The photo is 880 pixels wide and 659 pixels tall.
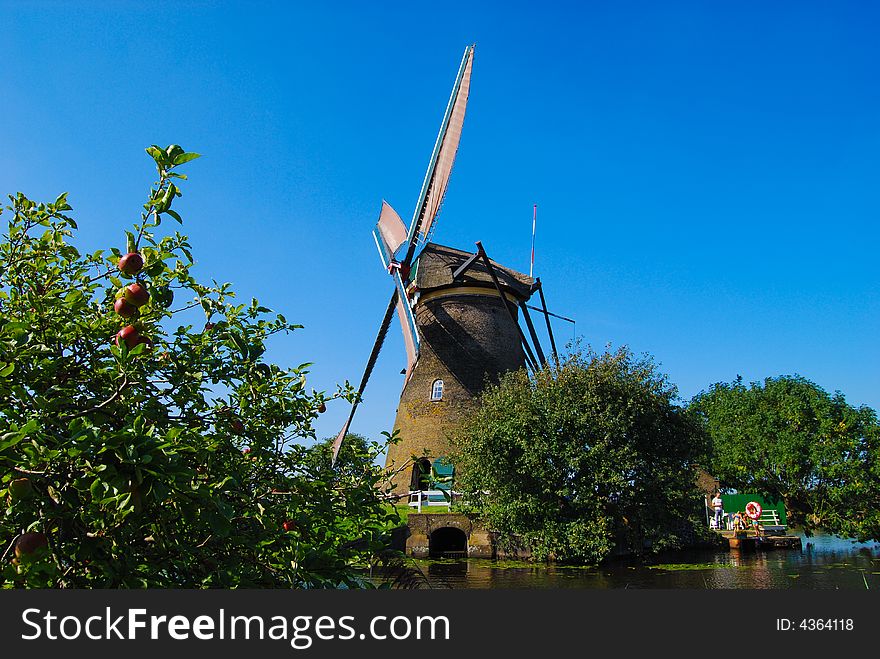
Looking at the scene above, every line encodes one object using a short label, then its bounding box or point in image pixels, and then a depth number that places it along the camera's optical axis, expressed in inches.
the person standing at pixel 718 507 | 1039.2
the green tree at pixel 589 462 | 663.8
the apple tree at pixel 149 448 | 106.7
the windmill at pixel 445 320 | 987.3
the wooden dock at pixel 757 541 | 875.4
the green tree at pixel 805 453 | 1055.0
